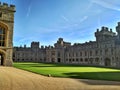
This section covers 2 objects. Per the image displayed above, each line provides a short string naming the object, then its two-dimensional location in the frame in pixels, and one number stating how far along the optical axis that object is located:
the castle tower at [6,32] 17.80
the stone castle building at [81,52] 37.29
